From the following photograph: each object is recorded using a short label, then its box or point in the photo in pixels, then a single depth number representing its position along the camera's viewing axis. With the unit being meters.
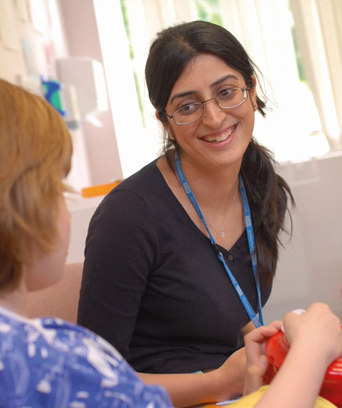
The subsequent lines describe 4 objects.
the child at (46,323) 0.55
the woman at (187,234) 1.20
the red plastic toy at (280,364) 0.72
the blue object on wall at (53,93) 3.13
